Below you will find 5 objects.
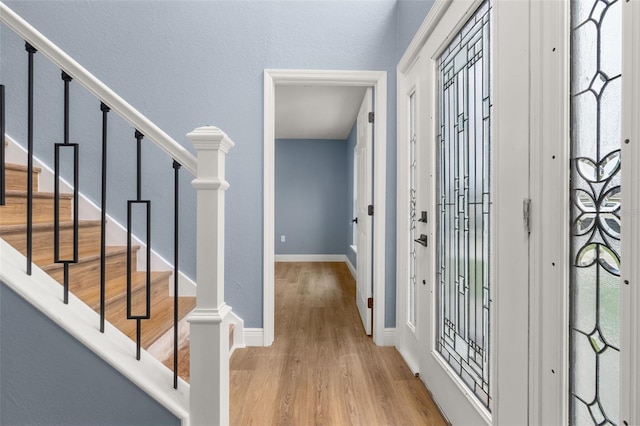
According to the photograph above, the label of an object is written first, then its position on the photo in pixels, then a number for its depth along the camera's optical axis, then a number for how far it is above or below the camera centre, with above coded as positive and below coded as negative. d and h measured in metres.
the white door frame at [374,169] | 2.46 +0.32
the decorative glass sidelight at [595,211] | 0.76 +0.00
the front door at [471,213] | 1.08 +0.00
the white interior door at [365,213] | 2.68 -0.02
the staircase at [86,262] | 1.58 -0.26
